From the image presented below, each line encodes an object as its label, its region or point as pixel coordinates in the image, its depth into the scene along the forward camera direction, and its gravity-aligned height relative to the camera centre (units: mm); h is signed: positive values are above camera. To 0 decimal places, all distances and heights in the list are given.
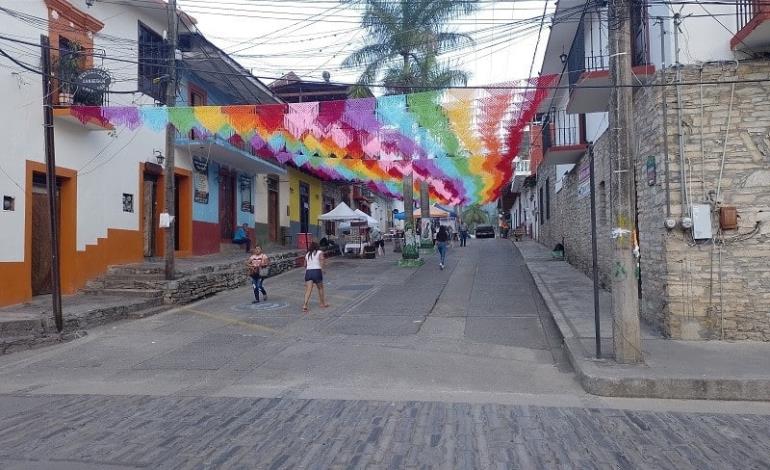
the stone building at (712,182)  8727 +692
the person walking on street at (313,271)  12672 -659
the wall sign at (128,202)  15352 +1068
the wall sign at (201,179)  18750 +1979
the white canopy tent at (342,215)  25438 +1007
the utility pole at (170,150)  13656 +2161
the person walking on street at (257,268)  13344 -610
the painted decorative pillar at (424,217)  27797 +982
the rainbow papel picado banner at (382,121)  9938 +2047
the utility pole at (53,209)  10203 +624
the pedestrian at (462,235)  34097 +51
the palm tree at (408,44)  20672 +6721
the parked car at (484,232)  51778 +290
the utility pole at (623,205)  7477 +338
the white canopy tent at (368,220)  25594 +777
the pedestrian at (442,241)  20328 -174
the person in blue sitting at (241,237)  21156 +154
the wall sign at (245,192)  22508 +1846
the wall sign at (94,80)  12508 +3449
